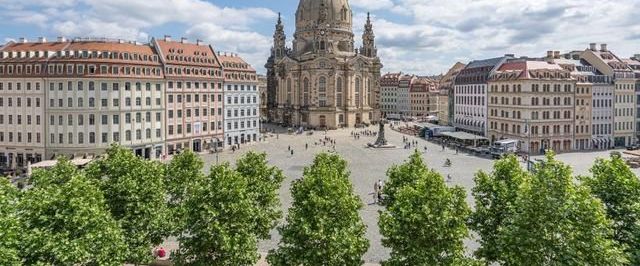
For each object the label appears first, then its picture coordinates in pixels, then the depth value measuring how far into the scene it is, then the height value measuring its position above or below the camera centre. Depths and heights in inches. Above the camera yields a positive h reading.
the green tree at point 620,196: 1012.6 -171.3
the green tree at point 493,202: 1082.1 -192.4
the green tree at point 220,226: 1081.4 -234.1
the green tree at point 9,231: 804.0 -188.5
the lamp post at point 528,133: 3671.3 -134.3
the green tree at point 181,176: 1422.2 -174.1
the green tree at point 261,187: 1256.2 -195.4
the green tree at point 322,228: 1048.8 -233.8
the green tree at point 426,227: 1007.0 -218.1
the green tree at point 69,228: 903.7 -207.0
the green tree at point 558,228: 889.5 -198.4
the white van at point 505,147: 3531.0 -222.7
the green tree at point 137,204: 1159.0 -206.8
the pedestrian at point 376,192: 2091.9 -315.7
